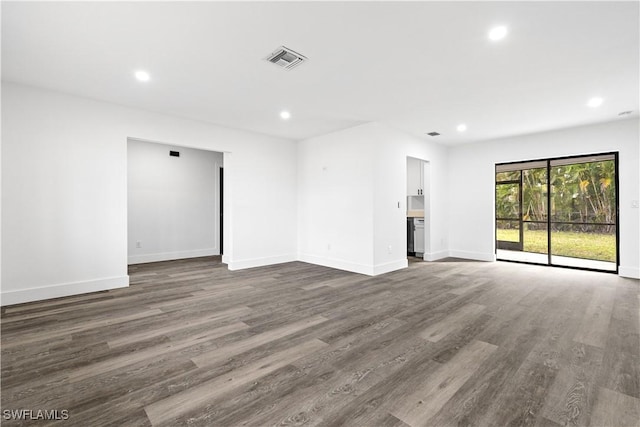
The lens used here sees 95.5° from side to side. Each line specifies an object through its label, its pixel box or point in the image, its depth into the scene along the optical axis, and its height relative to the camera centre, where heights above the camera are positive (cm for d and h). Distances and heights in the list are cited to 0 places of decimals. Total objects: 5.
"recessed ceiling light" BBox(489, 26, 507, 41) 241 +153
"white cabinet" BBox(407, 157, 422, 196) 709 +91
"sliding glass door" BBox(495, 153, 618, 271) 514 +6
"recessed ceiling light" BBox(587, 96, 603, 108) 388 +153
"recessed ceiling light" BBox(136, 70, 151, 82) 318 +156
